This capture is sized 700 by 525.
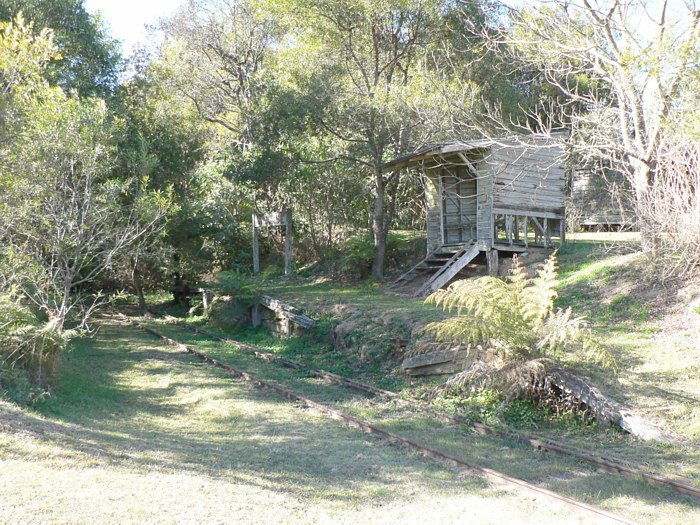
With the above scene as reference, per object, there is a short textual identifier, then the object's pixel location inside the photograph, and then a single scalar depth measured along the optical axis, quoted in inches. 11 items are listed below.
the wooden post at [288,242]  970.7
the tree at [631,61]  459.8
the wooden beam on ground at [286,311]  616.4
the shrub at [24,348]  365.4
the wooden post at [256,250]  1028.5
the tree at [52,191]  417.1
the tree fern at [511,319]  359.7
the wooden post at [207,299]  822.5
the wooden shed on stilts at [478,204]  724.7
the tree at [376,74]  748.6
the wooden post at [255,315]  726.5
